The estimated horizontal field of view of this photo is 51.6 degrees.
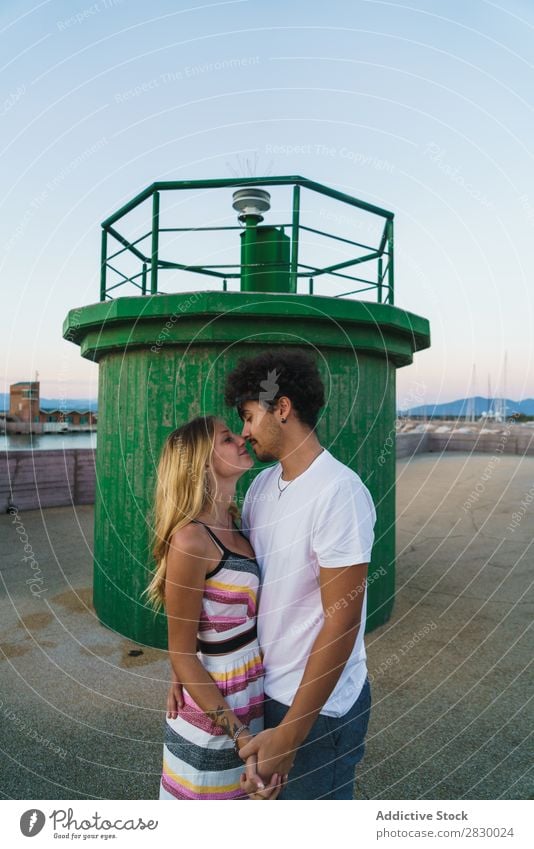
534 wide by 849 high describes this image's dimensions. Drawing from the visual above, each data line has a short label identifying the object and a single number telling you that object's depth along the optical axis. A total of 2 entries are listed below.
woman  1.99
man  1.91
